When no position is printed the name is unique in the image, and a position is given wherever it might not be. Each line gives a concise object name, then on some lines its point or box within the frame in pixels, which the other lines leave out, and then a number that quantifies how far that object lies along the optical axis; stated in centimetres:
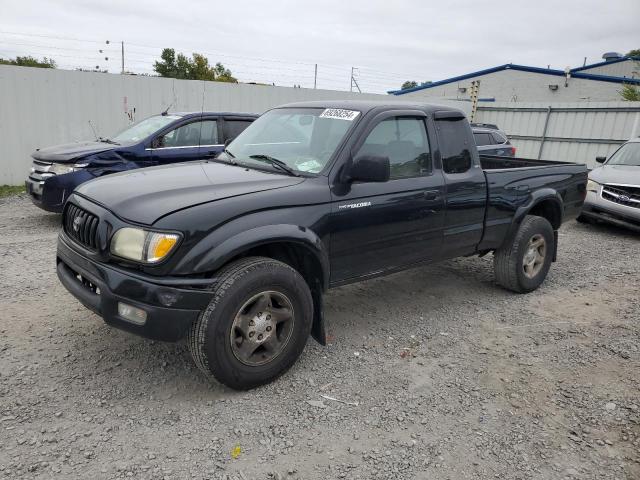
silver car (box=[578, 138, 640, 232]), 794
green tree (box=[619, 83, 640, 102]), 1816
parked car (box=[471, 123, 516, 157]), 1111
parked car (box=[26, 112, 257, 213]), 671
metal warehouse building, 2397
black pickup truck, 279
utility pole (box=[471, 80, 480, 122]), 1829
